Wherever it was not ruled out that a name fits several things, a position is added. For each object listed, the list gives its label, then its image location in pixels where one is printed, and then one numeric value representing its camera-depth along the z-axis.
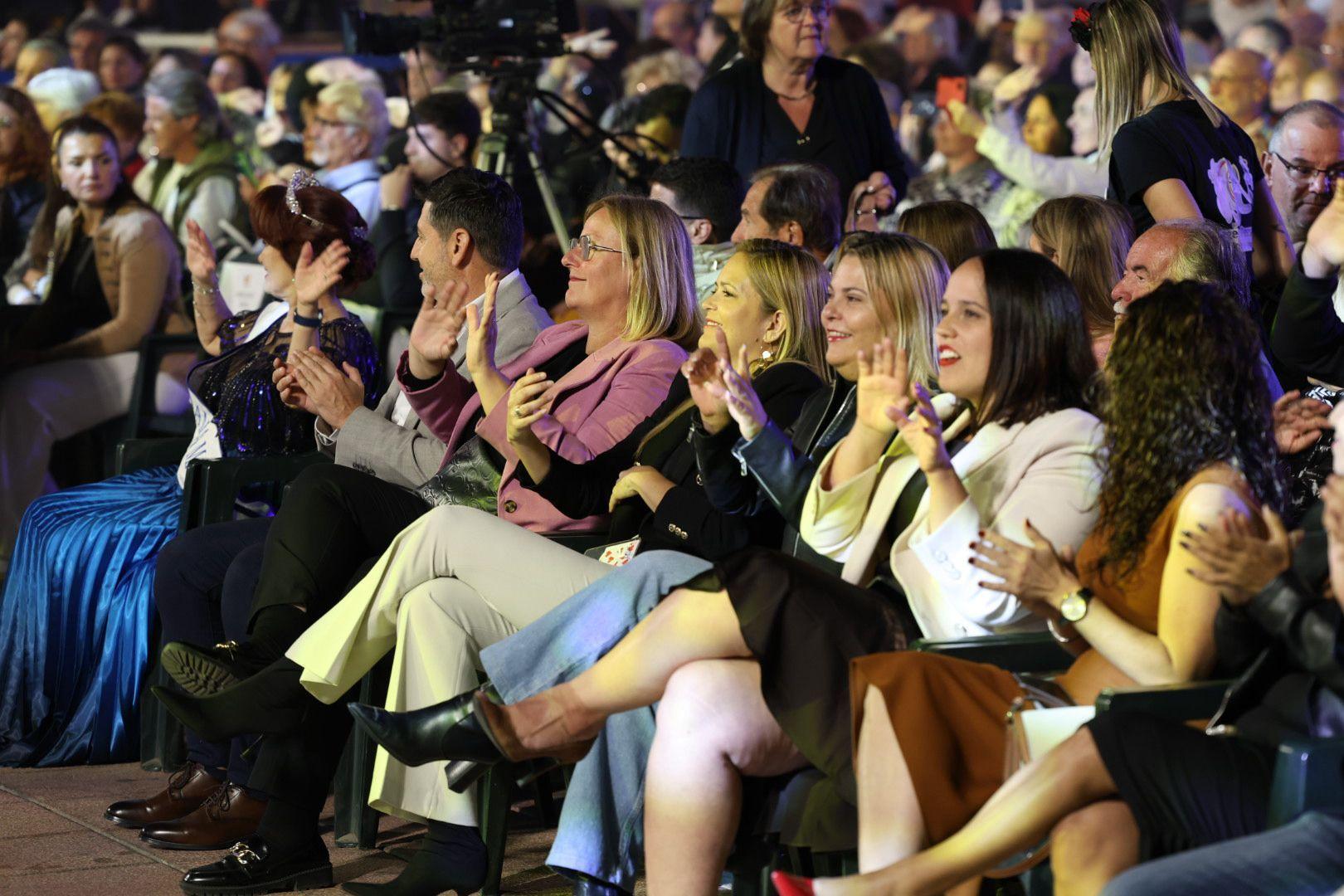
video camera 11.90
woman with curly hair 4.74
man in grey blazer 7.71
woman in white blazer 5.54
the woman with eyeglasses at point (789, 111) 10.79
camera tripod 12.09
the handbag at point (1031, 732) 5.02
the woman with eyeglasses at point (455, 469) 7.03
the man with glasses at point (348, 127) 15.40
